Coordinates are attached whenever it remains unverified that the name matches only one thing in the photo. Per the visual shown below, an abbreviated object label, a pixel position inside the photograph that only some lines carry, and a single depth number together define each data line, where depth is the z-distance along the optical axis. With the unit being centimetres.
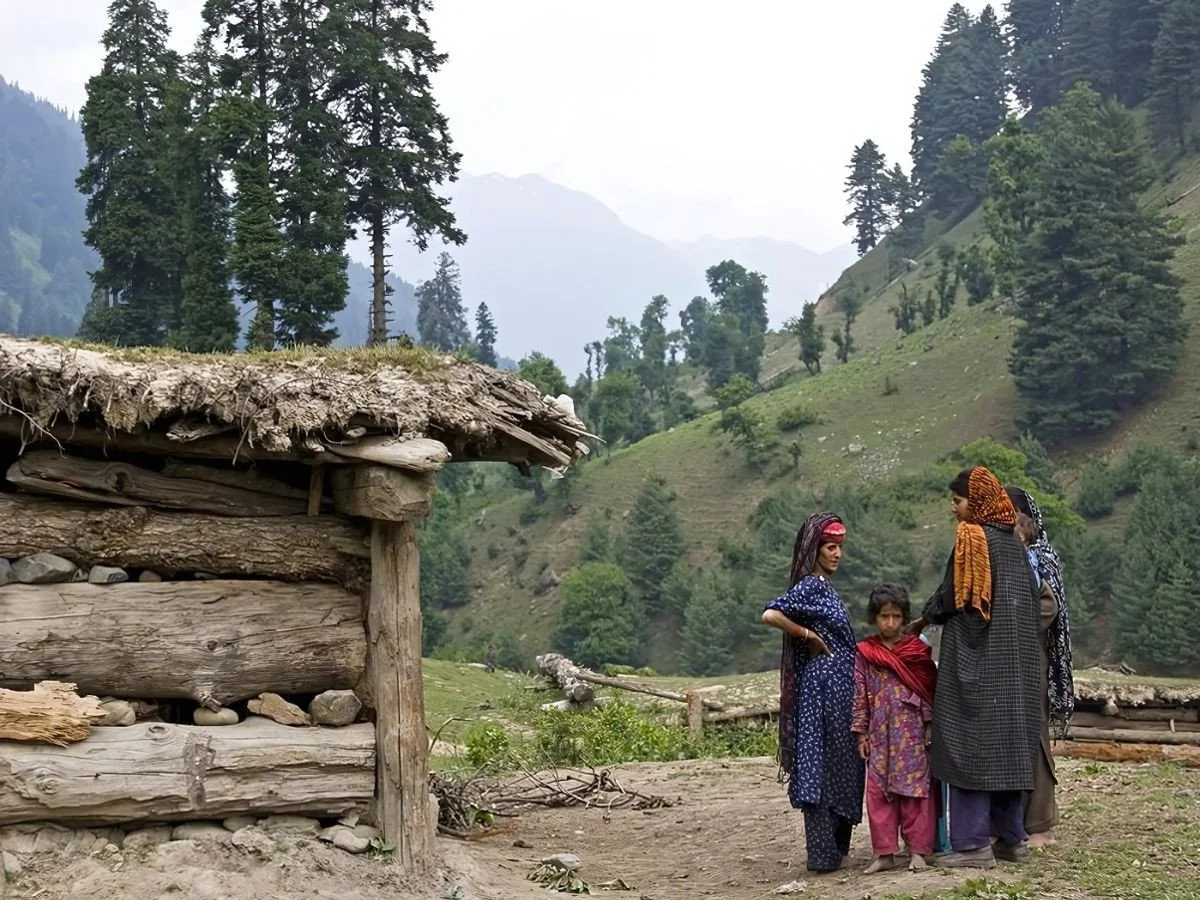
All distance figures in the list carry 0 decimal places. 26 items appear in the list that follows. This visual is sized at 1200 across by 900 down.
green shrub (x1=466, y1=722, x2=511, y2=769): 1173
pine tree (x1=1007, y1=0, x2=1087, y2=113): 8475
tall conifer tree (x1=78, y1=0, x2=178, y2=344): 3169
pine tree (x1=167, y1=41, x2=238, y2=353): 2889
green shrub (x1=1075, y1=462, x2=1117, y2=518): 4441
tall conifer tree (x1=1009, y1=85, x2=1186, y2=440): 4966
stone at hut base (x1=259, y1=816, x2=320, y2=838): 670
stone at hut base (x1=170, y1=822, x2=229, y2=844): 653
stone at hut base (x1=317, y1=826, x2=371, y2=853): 679
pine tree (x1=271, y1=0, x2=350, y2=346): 2914
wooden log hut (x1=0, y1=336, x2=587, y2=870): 642
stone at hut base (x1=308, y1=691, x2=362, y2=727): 698
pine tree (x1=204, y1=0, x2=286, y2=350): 2752
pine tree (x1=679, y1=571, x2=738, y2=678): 4606
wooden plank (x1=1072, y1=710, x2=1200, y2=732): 1282
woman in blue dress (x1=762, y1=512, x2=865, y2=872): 695
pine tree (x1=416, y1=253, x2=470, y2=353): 8494
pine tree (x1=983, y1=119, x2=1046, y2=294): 5803
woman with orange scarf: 656
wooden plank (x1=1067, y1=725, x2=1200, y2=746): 1191
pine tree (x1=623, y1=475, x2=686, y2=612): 5197
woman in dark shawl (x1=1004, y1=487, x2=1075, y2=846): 690
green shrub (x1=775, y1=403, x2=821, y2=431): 5659
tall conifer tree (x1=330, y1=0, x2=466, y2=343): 3123
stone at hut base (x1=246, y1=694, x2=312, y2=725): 686
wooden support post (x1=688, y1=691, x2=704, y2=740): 1478
